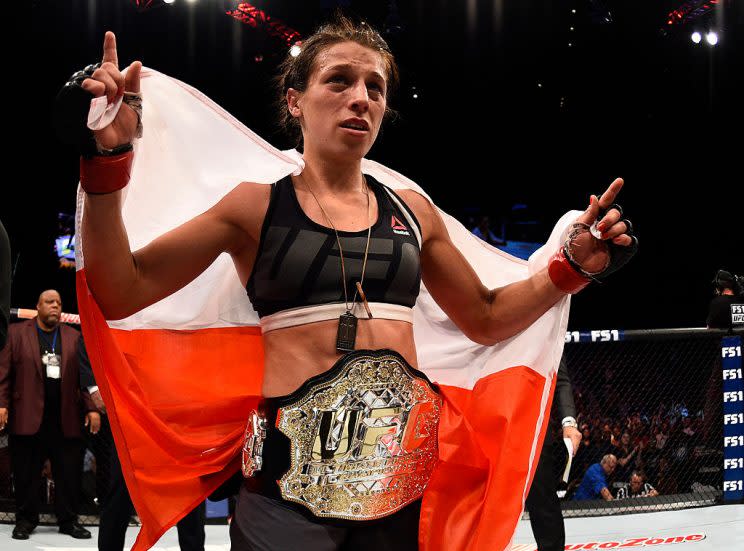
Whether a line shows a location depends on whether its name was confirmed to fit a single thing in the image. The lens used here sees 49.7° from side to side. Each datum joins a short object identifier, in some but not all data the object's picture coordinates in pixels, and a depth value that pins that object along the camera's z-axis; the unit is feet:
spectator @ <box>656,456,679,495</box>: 19.31
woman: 4.49
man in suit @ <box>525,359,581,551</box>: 11.25
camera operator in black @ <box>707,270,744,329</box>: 17.70
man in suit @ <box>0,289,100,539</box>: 15.24
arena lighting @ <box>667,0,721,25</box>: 27.73
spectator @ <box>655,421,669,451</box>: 20.97
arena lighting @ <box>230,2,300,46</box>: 27.45
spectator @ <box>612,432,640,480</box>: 20.25
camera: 18.97
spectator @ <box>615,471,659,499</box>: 19.23
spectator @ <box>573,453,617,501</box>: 19.02
